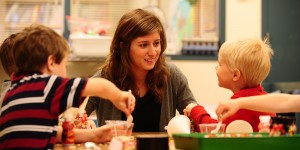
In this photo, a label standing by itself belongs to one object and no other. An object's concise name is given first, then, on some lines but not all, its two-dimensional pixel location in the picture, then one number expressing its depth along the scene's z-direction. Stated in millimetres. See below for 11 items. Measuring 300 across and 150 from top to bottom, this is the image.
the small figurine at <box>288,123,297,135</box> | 2260
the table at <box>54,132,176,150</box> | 2454
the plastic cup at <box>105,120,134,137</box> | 2443
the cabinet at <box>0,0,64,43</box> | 5799
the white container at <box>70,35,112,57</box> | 5342
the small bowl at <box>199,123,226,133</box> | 2435
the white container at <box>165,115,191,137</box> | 2599
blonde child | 2768
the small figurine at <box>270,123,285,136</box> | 2248
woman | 3209
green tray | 2181
